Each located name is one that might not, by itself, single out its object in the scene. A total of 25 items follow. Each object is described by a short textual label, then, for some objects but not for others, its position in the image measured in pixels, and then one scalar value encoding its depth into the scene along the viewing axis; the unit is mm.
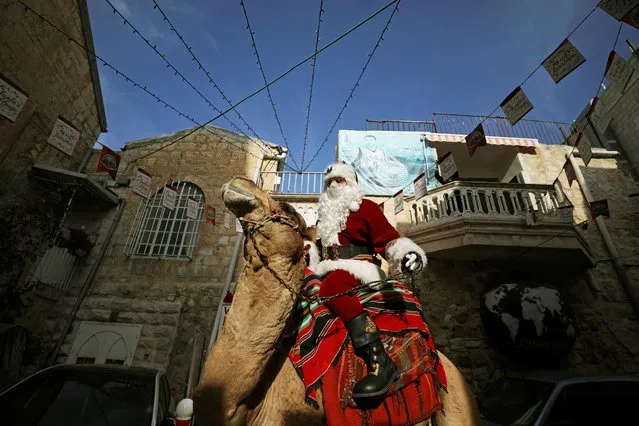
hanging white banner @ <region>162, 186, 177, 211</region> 8008
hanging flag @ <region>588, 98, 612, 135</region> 5016
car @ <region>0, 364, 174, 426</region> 3279
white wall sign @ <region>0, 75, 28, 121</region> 5086
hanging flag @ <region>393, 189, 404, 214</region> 7875
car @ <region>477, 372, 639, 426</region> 4195
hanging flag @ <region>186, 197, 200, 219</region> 8578
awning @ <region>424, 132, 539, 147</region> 9797
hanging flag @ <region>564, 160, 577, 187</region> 8108
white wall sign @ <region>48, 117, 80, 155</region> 5938
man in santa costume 1687
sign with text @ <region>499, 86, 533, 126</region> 5102
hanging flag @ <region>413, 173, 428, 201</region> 7625
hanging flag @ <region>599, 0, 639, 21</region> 3406
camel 1393
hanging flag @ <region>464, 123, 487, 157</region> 6316
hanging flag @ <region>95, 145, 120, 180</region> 6948
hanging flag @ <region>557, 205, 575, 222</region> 7057
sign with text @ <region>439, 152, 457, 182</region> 6863
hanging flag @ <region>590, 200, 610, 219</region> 7883
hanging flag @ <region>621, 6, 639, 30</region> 3403
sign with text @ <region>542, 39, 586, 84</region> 4273
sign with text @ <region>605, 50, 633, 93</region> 4059
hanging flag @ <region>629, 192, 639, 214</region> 8055
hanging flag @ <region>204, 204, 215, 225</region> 8522
